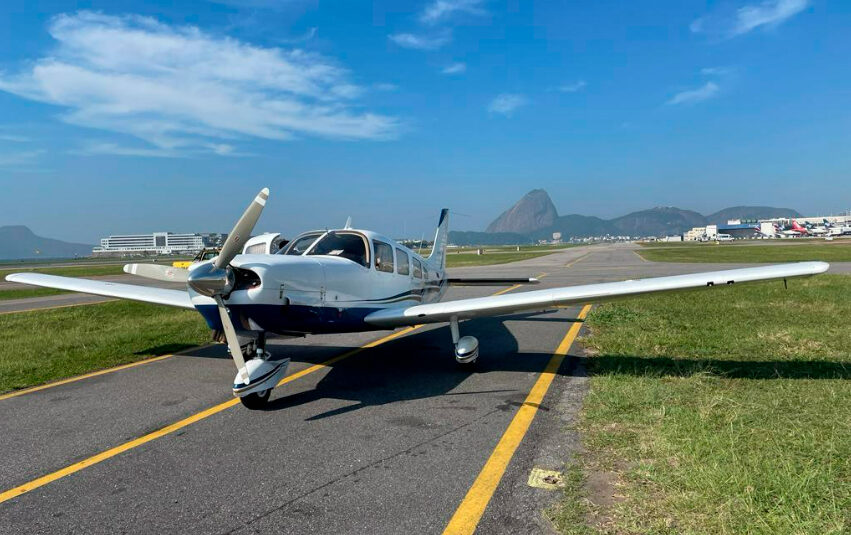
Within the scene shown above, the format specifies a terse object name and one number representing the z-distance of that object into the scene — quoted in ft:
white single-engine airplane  17.43
